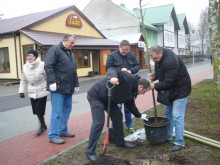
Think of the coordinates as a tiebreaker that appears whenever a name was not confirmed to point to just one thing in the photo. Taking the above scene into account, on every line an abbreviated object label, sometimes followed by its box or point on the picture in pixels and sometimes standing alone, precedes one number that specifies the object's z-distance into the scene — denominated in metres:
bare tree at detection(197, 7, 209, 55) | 50.06
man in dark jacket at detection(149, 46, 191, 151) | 3.36
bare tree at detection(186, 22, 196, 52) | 51.25
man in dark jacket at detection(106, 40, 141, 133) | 4.15
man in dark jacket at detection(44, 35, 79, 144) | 3.90
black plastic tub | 3.61
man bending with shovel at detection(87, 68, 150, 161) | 3.12
